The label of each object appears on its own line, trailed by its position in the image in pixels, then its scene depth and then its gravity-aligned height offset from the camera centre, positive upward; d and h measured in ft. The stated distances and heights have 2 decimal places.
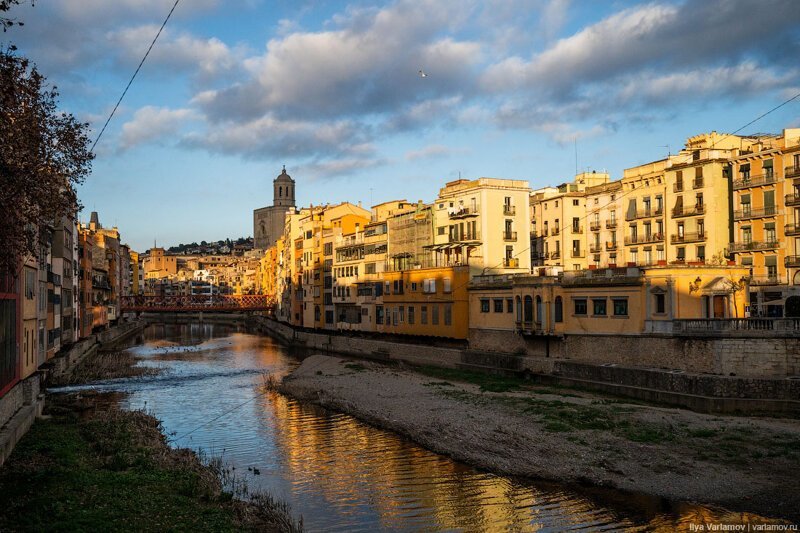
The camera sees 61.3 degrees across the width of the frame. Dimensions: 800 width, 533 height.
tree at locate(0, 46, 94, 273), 54.65 +12.40
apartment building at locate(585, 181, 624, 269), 221.66 +20.38
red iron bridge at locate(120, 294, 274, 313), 457.27 -8.11
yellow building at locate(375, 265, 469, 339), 196.13 -4.21
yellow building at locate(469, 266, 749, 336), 134.62 -3.00
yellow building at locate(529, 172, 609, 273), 239.09 +21.27
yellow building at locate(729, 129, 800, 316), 172.45 +17.30
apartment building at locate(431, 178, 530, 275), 198.29 +18.61
